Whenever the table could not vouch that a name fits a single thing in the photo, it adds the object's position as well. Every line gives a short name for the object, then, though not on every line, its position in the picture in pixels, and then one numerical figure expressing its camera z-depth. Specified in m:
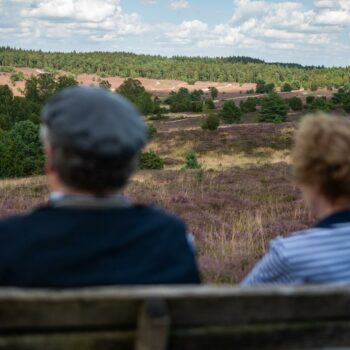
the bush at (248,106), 78.25
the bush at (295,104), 76.75
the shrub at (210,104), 87.71
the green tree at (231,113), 63.53
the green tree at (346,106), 60.62
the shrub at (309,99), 79.79
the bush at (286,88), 134.34
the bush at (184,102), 93.55
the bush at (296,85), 148.25
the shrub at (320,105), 61.88
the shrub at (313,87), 137.90
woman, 2.23
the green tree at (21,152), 30.41
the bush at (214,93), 124.69
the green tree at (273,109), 62.56
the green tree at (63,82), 90.31
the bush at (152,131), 50.36
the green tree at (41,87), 86.25
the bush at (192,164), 28.80
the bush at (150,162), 31.08
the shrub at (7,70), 170.88
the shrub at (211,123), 49.08
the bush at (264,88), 133.25
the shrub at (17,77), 151.93
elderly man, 1.80
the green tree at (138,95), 83.25
